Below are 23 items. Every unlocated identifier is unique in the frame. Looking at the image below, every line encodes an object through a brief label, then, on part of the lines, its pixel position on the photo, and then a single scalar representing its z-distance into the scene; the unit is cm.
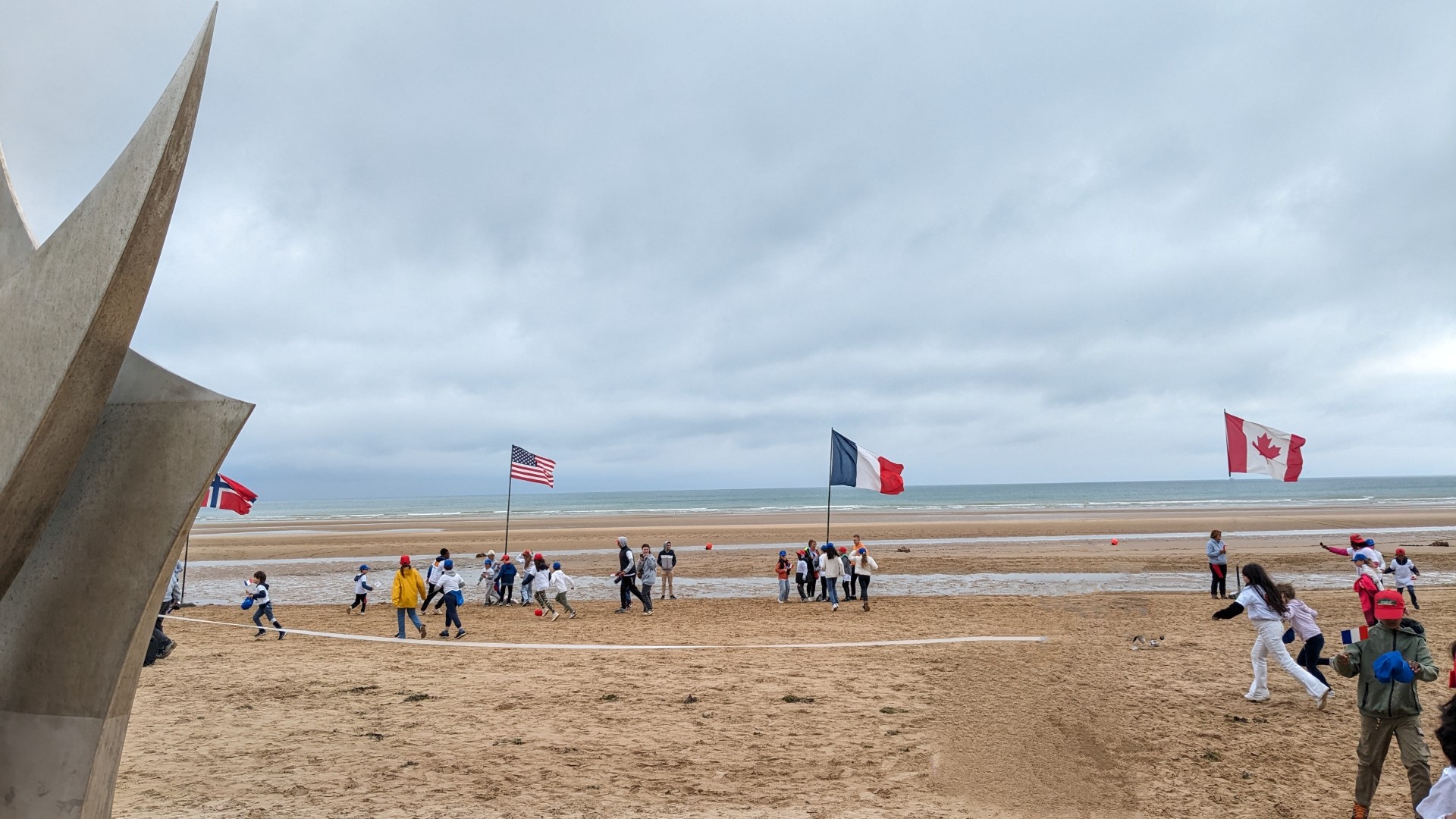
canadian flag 1930
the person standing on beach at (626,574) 1903
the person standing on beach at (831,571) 1932
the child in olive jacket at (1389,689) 646
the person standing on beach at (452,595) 1570
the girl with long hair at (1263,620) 1009
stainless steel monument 457
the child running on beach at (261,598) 1602
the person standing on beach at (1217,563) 1880
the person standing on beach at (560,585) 1848
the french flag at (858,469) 2266
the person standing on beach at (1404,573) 1698
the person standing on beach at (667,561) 2130
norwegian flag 2021
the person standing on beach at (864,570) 1930
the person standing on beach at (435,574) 1772
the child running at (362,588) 1908
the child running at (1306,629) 1034
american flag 2384
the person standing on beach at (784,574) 2050
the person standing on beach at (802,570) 2092
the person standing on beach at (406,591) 1504
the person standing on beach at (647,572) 1902
